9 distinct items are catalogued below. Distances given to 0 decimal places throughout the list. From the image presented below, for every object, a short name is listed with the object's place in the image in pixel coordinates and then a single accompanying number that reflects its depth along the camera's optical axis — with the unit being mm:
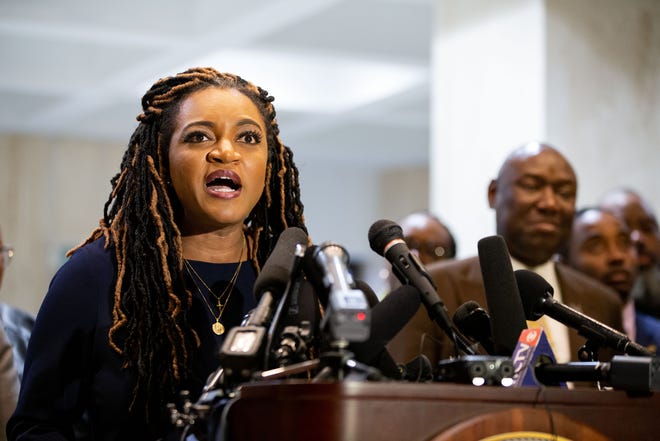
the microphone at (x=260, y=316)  3822
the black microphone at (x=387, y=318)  3990
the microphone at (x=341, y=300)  3539
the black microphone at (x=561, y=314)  4445
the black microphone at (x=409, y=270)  4242
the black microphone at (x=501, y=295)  4375
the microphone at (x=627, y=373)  3852
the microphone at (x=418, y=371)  4434
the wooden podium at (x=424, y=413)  3365
